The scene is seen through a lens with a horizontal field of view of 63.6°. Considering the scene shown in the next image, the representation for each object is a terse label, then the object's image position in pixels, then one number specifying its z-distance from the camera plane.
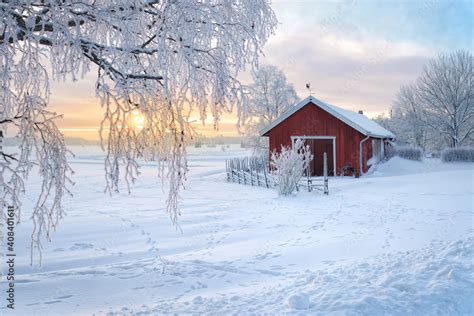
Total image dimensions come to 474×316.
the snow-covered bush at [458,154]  29.95
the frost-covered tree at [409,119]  44.79
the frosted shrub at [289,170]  14.92
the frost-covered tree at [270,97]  33.38
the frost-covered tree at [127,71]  3.86
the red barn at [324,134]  21.81
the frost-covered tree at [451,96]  38.03
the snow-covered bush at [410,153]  33.97
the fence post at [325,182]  15.49
